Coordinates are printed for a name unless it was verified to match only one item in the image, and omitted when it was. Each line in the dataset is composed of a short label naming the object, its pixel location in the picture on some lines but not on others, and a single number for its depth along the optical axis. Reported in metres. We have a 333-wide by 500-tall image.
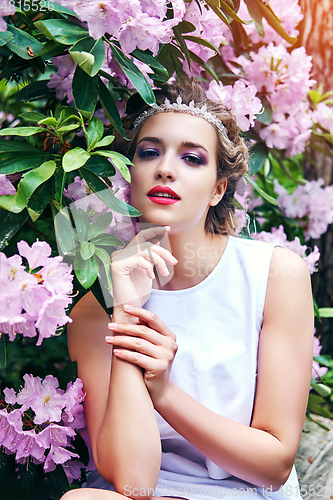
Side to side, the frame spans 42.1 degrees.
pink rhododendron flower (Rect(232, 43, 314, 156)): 1.73
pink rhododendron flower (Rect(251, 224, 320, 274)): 1.90
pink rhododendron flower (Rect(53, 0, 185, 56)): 0.95
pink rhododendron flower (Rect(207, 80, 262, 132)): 1.50
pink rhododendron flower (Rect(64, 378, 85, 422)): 1.24
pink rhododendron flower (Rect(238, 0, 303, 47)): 1.79
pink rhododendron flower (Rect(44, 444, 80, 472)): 1.21
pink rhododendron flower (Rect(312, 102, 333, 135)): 1.93
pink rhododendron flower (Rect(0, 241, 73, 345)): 0.87
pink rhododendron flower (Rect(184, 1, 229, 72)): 1.27
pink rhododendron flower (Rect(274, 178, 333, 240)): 2.12
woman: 1.12
